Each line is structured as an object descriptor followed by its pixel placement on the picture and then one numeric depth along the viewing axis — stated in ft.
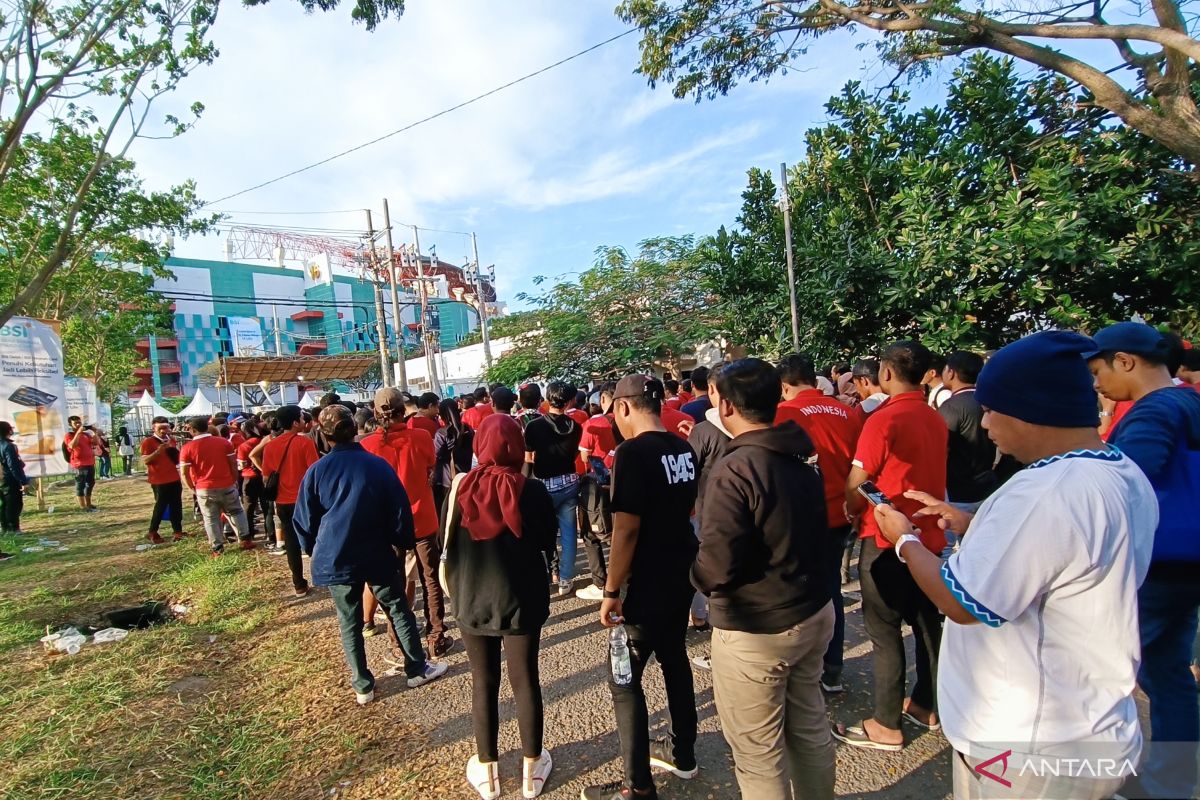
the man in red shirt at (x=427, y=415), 20.89
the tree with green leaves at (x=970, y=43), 24.09
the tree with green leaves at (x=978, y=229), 27.58
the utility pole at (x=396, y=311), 67.92
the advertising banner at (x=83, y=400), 43.25
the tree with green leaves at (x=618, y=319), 59.00
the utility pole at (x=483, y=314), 85.97
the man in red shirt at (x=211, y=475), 24.36
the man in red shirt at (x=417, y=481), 14.85
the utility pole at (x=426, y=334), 89.97
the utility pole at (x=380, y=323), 67.56
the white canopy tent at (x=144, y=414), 103.42
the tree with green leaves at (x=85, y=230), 32.05
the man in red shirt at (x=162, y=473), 28.37
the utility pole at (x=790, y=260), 32.58
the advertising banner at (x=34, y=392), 28.30
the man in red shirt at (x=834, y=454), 11.21
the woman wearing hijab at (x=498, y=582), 9.09
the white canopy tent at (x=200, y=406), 83.63
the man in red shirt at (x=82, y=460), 39.06
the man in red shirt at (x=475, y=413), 22.36
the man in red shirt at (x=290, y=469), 20.02
